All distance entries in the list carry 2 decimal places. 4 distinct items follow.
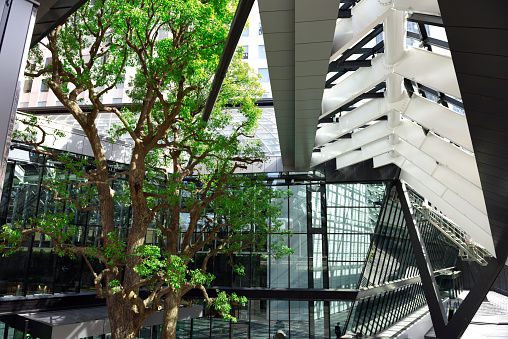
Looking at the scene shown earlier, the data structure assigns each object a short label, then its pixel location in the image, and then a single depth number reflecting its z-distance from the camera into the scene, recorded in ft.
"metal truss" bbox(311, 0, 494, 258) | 22.12
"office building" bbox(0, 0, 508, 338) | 16.90
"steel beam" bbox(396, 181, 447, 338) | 57.72
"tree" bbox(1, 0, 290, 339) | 33.96
